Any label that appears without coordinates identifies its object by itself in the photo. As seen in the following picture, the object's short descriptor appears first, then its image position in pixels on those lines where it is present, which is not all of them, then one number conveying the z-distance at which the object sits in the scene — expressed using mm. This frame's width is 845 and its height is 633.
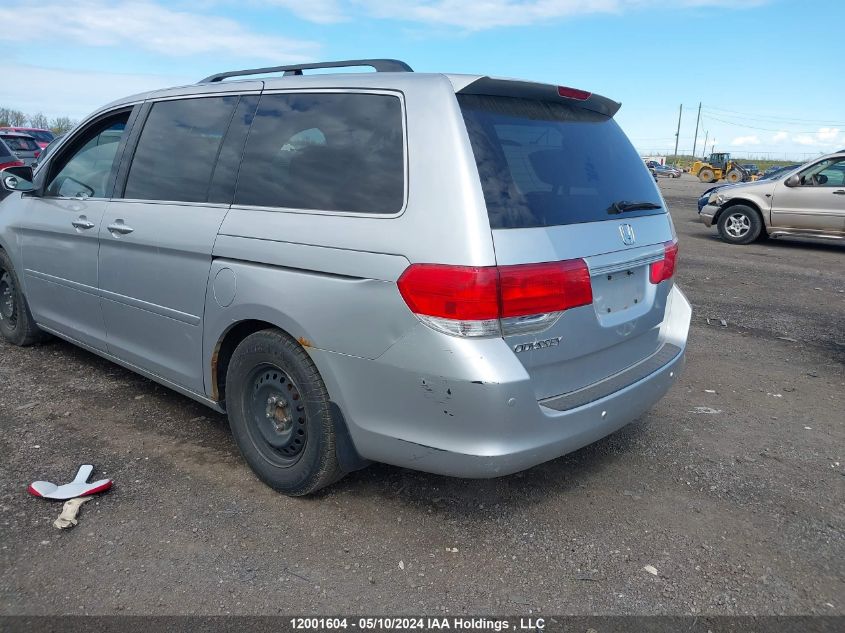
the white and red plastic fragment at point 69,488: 3141
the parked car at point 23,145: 18062
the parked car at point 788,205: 11914
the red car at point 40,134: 21672
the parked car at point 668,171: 57688
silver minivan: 2527
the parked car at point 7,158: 12205
